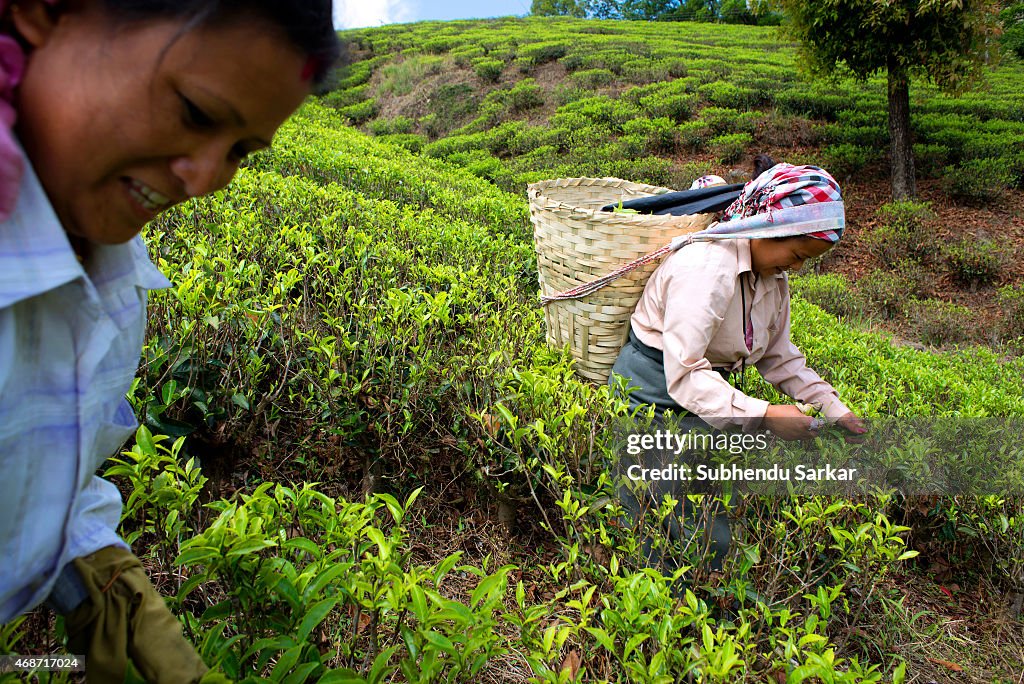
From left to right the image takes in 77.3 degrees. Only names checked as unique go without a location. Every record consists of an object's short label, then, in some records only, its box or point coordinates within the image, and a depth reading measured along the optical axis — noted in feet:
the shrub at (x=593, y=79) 49.36
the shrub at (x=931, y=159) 35.35
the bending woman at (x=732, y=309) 7.17
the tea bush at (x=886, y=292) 24.02
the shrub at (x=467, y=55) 57.67
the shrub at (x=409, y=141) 42.98
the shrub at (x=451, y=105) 48.14
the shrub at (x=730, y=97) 43.16
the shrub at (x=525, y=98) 48.06
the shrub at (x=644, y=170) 33.60
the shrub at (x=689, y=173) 32.93
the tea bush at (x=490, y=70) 53.93
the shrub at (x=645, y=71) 48.94
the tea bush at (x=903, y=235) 28.04
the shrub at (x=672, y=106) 42.52
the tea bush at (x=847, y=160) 35.58
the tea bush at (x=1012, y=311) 22.22
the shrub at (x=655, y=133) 38.93
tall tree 27.17
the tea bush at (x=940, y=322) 21.57
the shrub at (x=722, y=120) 39.91
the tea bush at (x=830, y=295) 22.93
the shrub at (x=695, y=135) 38.73
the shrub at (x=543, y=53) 55.67
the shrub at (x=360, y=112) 53.26
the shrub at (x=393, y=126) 48.64
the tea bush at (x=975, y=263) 26.68
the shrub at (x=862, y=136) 37.55
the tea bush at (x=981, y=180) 32.60
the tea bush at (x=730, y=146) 37.06
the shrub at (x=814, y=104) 41.65
